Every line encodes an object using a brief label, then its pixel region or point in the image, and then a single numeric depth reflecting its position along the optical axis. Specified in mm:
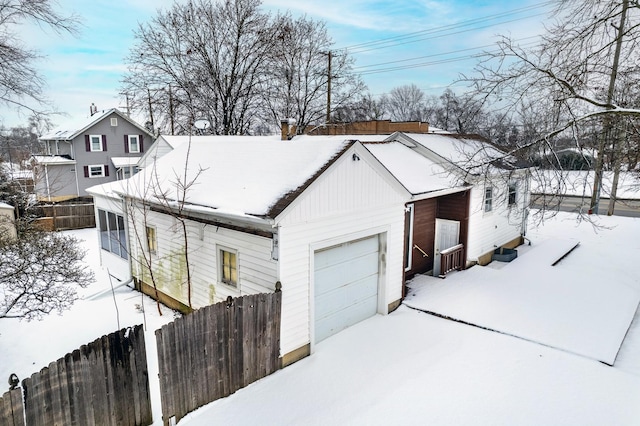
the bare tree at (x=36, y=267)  7801
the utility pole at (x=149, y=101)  23859
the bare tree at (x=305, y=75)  26078
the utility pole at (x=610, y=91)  7763
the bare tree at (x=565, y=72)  7793
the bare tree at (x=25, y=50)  7449
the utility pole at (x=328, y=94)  26766
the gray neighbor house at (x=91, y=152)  30438
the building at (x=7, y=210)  17606
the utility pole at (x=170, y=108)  23797
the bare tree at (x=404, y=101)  70562
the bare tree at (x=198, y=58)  24000
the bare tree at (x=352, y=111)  29781
